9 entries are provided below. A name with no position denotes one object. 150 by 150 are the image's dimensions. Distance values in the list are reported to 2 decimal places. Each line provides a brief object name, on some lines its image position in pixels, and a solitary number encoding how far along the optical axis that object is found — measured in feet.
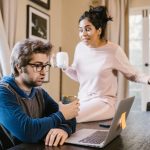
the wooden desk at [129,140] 3.29
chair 3.66
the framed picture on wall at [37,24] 10.56
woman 6.24
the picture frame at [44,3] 11.24
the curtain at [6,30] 8.60
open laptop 3.36
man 3.56
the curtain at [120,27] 12.23
